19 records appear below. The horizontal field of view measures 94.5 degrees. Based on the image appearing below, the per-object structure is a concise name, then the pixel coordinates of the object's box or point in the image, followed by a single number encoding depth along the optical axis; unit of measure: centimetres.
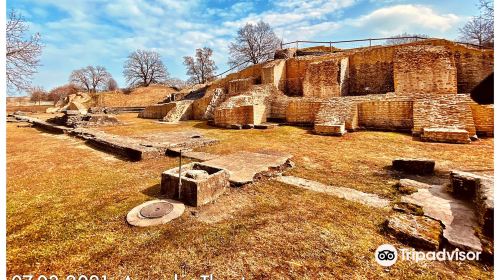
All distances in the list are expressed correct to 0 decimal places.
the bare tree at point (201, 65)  4491
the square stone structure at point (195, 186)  366
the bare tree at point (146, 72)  4850
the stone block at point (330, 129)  1009
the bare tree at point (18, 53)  960
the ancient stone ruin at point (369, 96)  905
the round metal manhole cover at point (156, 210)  333
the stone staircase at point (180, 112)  1970
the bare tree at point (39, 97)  5322
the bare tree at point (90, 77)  5747
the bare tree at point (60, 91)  5174
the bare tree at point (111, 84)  6167
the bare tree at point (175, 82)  5088
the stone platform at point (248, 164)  463
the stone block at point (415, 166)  501
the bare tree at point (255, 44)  3822
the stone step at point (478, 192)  255
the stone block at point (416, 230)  254
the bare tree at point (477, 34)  3017
